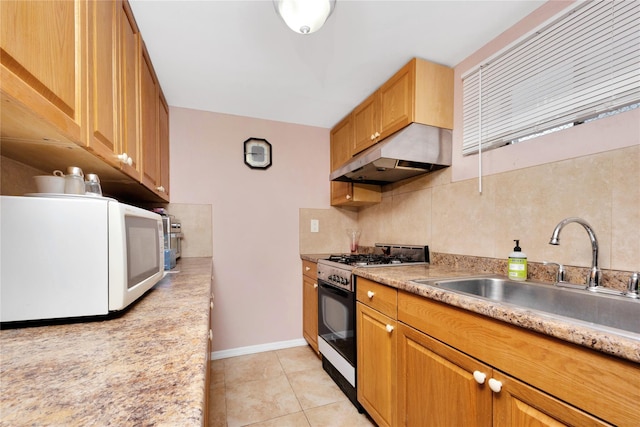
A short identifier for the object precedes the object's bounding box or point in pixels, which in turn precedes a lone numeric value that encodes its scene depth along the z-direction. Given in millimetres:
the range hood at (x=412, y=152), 1624
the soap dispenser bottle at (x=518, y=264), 1207
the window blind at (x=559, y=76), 1007
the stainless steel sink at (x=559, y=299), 894
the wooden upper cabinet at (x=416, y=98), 1631
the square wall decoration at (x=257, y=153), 2471
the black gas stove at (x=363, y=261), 1706
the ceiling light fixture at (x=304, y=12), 1088
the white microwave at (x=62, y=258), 690
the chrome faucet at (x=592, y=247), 994
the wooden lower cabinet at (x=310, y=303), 2302
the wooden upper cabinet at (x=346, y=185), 2379
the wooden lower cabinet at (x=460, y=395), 692
